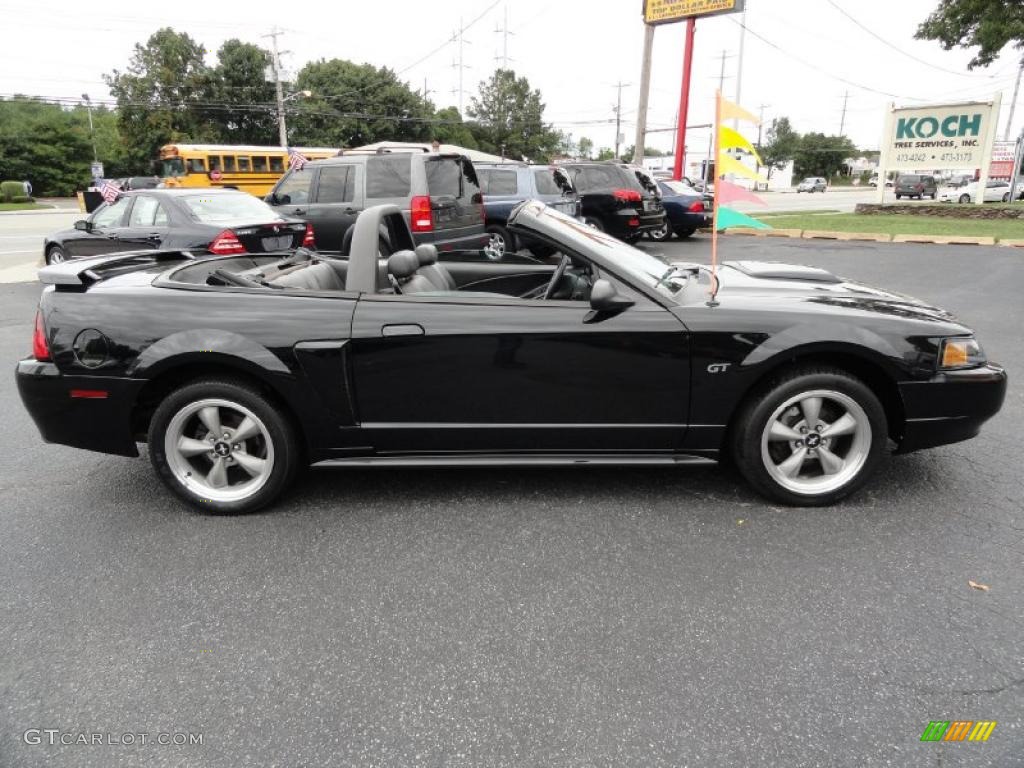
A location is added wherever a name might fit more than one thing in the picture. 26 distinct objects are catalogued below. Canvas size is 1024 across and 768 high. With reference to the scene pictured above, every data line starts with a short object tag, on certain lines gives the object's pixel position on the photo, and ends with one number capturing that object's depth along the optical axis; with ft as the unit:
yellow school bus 96.84
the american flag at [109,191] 38.27
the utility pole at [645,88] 67.56
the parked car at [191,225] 28.58
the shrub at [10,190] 136.98
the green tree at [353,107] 194.90
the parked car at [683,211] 54.70
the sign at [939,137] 72.23
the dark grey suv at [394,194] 30.45
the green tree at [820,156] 329.11
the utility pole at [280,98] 142.00
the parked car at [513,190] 40.09
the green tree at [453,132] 226.99
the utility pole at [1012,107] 166.65
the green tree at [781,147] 331.77
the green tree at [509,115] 268.41
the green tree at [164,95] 187.62
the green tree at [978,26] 73.20
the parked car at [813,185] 224.53
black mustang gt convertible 10.41
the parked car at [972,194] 113.29
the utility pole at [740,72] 144.20
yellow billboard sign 65.67
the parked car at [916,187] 130.41
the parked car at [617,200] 45.68
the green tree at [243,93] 194.08
